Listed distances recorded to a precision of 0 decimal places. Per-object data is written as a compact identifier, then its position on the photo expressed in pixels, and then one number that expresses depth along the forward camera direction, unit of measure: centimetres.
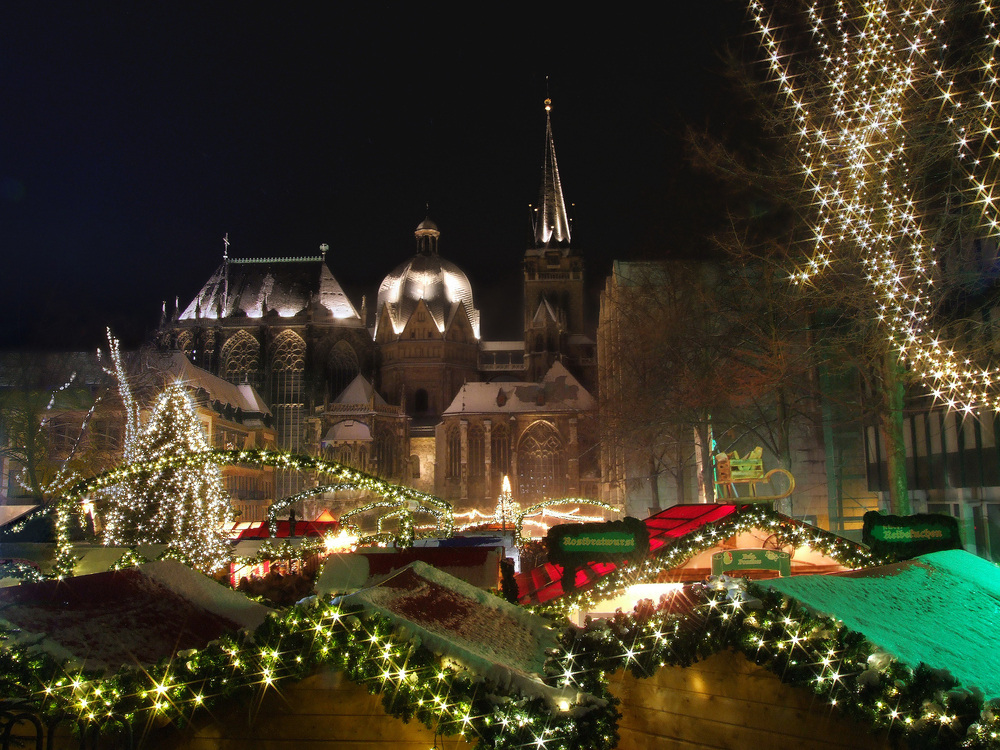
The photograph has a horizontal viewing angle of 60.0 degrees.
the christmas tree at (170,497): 1834
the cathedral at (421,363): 5553
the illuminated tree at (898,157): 1182
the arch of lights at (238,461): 809
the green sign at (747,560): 633
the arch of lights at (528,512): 1720
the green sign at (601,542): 684
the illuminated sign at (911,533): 643
